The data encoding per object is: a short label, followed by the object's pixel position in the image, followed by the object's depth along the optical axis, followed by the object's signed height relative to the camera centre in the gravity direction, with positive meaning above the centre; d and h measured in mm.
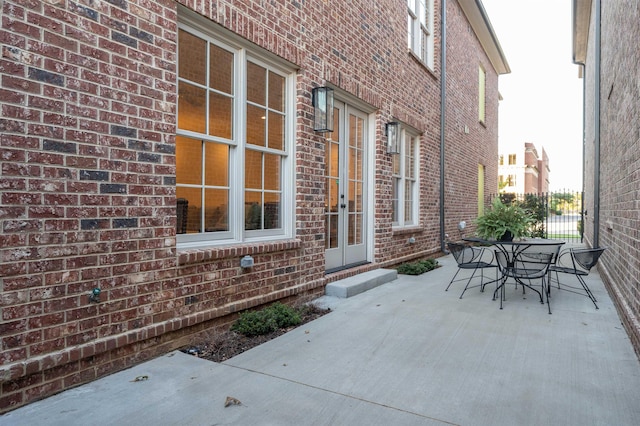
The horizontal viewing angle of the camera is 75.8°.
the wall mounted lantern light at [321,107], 4871 +1187
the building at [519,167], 49544 +4991
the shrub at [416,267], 6941 -1041
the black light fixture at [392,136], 6656 +1170
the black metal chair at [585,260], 4742 -611
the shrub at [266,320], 3670 -1058
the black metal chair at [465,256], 5477 -654
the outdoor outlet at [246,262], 3863 -524
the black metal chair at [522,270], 4727 -737
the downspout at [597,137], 6934 +1209
